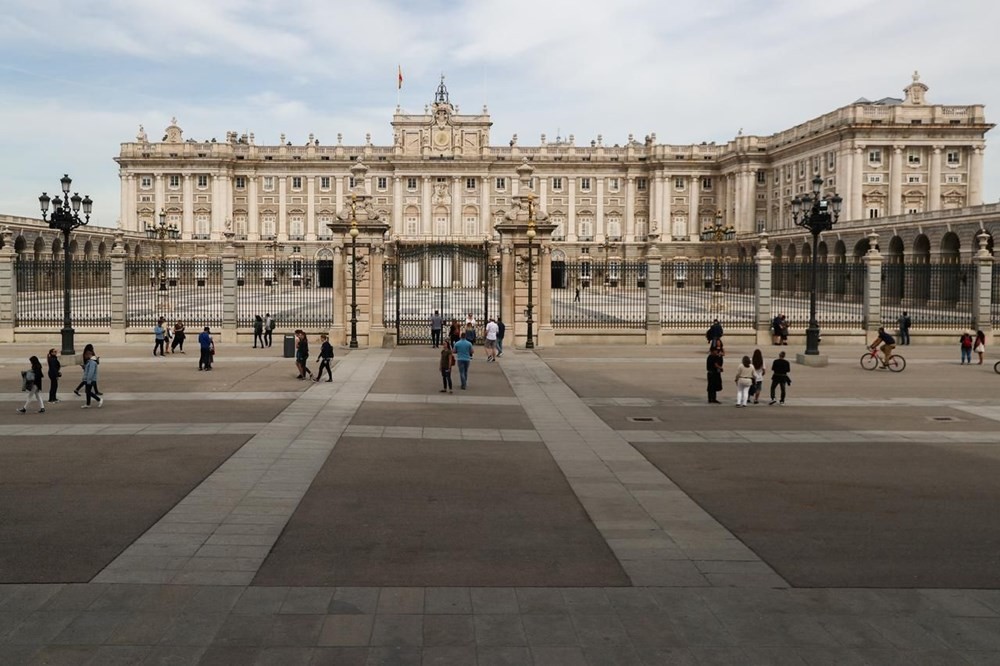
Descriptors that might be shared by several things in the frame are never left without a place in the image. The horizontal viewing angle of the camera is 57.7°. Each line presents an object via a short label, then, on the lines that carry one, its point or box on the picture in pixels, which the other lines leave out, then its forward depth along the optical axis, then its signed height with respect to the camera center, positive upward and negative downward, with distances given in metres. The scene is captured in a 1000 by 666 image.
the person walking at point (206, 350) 25.47 -1.41
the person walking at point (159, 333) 30.05 -1.11
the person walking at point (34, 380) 17.75 -1.60
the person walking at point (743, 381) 19.69 -1.68
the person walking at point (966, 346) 29.27 -1.31
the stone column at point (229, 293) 34.69 +0.28
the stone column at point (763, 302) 36.41 +0.08
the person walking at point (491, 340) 28.66 -1.20
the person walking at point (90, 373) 18.62 -1.52
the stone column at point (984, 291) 37.66 +0.60
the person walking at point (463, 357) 22.28 -1.36
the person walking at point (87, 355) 18.83 -1.18
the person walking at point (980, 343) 29.25 -1.23
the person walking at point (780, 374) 20.19 -1.56
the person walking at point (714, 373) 20.27 -1.56
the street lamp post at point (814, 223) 28.77 +2.75
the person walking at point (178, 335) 31.02 -1.23
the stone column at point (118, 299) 34.94 +0.02
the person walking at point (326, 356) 23.44 -1.42
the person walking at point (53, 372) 19.00 -1.53
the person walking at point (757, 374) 20.33 -1.58
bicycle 27.36 -1.74
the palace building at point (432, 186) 115.88 +14.98
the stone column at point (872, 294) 36.59 +0.43
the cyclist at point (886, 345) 26.80 -1.19
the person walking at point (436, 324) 33.16 -0.82
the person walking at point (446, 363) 21.50 -1.46
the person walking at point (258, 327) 33.56 -0.99
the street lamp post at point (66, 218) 28.92 +2.74
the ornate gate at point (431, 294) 35.31 +0.63
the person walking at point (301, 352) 23.70 -1.34
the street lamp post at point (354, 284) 32.69 +0.61
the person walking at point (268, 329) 33.57 -1.06
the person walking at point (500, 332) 31.59 -1.08
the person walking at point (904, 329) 36.44 -0.97
